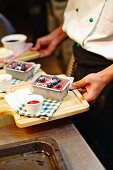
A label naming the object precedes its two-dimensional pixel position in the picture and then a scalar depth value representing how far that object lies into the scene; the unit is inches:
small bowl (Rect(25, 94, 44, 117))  44.1
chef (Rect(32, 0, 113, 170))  53.6
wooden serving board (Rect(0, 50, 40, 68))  66.0
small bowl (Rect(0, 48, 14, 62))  63.8
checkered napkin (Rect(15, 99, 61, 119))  44.6
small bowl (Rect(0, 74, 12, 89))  53.4
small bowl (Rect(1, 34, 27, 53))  67.4
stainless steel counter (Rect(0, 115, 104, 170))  38.5
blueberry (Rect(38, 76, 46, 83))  50.4
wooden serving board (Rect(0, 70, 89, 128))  44.1
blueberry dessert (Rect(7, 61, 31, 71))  55.9
